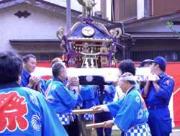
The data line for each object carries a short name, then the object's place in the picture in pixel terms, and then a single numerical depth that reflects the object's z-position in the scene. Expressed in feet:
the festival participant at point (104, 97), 31.53
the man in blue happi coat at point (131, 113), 19.54
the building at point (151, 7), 63.05
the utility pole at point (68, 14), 43.39
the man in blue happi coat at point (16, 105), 12.35
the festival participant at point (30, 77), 24.03
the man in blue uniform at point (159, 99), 23.93
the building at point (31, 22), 55.01
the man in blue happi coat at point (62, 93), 23.27
